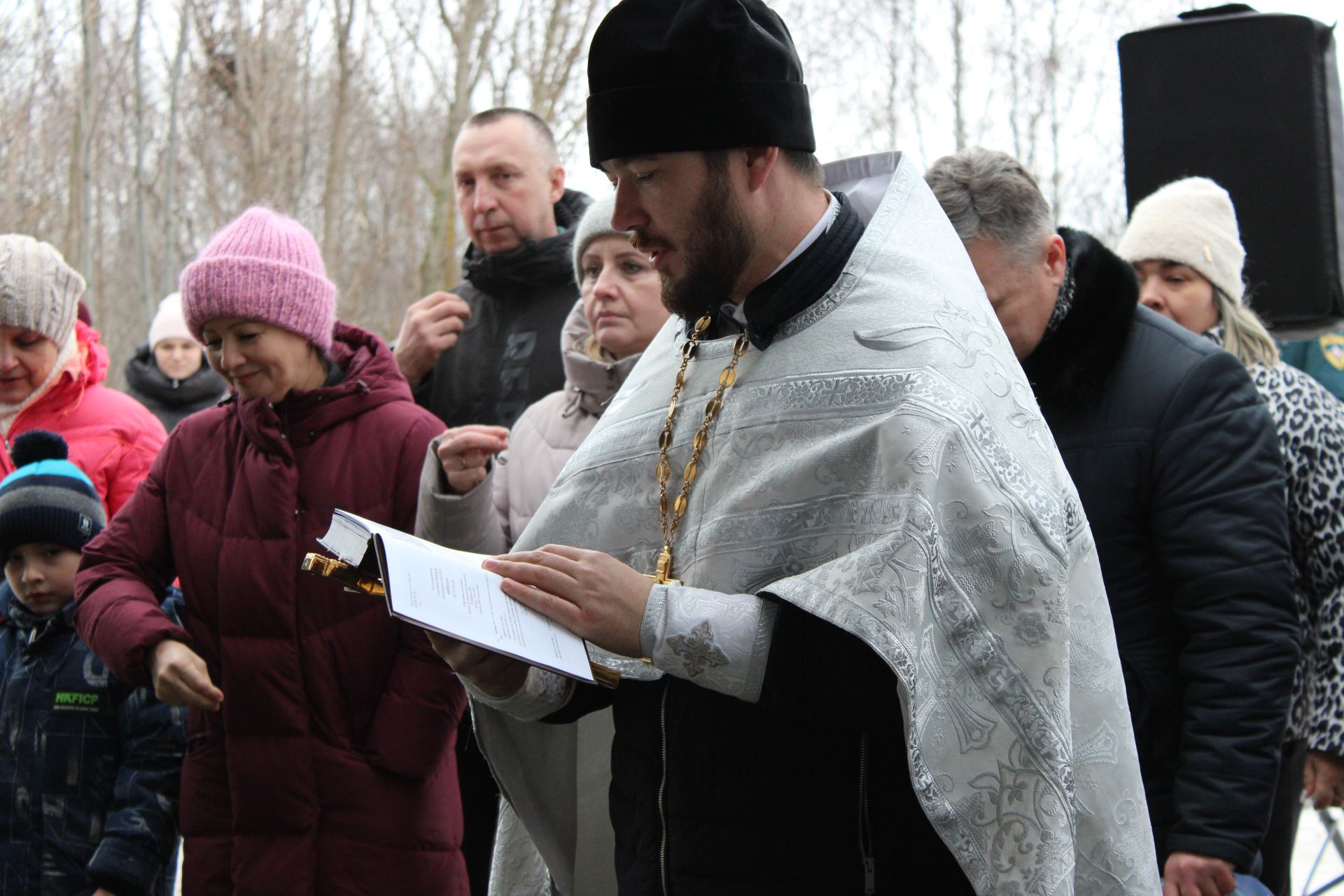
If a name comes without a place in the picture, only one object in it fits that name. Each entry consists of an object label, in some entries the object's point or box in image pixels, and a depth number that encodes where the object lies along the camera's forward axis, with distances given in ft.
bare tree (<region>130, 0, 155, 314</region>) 43.41
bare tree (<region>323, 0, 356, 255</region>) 49.03
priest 6.57
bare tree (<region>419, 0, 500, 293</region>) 47.26
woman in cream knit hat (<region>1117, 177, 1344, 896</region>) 11.22
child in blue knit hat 11.09
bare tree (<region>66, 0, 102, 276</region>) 38.24
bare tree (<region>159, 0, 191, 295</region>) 46.24
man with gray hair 9.71
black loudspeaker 16.87
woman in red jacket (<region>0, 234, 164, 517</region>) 14.06
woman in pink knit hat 10.39
